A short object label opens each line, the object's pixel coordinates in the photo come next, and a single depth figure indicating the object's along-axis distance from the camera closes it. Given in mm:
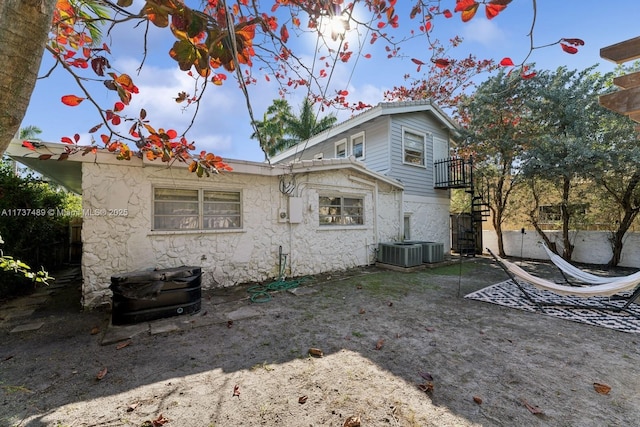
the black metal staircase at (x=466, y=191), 10773
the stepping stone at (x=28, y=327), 3834
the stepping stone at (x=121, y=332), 3479
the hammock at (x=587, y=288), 3969
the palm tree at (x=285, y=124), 19891
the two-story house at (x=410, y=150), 10062
